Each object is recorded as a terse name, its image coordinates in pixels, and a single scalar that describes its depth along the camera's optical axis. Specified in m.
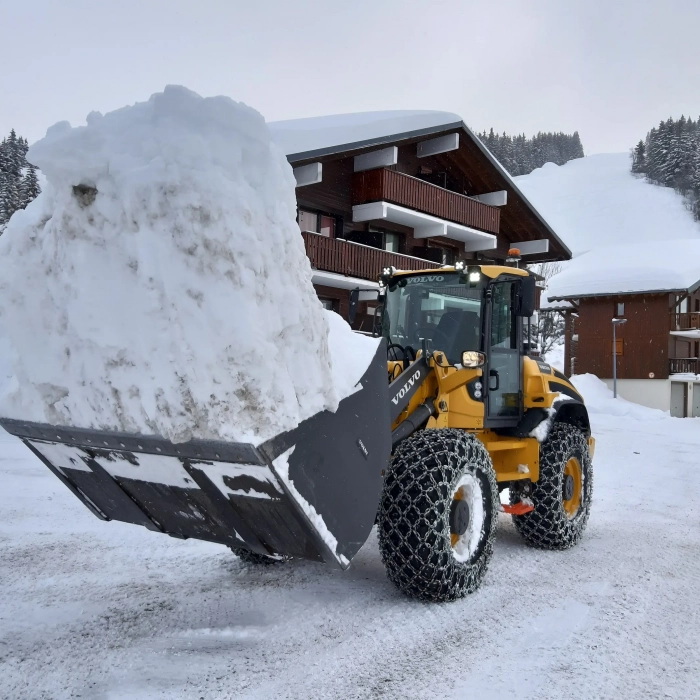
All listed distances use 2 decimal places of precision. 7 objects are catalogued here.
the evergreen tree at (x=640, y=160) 111.49
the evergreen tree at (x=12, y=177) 40.09
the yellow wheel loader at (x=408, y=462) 3.23
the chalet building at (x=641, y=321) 33.66
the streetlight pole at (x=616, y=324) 29.04
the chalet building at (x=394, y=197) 17.58
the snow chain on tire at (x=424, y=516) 3.96
